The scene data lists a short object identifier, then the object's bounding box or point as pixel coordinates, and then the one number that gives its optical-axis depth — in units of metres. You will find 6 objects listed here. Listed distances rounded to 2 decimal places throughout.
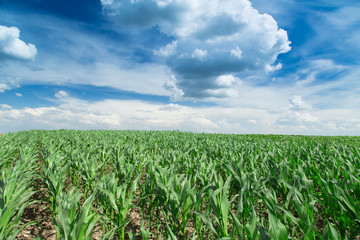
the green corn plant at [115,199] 2.67
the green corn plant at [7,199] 2.44
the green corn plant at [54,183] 3.63
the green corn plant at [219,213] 2.09
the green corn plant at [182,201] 2.67
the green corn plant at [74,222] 1.92
